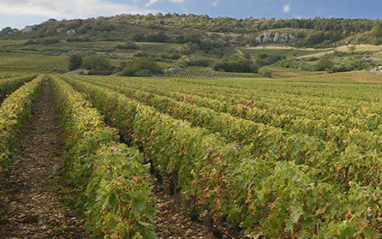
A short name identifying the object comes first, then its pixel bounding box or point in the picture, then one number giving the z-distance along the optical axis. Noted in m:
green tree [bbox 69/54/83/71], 98.12
